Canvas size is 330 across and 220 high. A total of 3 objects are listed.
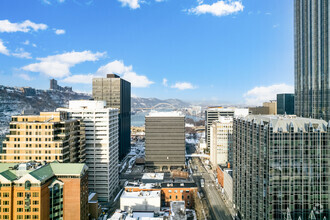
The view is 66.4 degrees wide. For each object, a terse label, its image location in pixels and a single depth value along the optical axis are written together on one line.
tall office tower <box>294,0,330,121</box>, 99.75
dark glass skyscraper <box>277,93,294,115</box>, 182.73
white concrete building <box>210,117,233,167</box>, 116.94
